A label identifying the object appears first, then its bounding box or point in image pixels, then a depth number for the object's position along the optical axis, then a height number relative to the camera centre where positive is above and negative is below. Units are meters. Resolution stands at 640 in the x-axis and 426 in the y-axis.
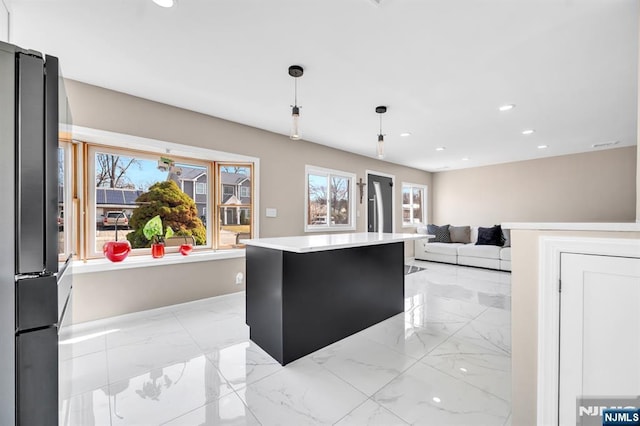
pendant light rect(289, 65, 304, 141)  2.25 +0.83
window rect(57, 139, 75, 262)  1.09 +0.03
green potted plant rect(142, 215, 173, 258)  3.04 -0.27
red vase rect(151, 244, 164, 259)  3.04 -0.46
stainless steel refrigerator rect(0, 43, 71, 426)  0.85 -0.11
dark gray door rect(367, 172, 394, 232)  5.76 +0.19
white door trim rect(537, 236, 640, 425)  1.10 -0.47
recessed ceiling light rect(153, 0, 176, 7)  1.57 +1.24
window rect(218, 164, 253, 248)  3.67 +0.08
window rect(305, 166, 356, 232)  4.63 +0.20
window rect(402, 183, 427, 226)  6.78 +0.18
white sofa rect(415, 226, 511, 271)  5.24 -0.92
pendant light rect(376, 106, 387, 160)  2.95 +0.83
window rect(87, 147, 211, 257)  2.84 +0.18
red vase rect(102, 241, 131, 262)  2.72 -0.41
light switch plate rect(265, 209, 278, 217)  3.88 -0.03
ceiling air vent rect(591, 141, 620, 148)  4.50 +1.17
